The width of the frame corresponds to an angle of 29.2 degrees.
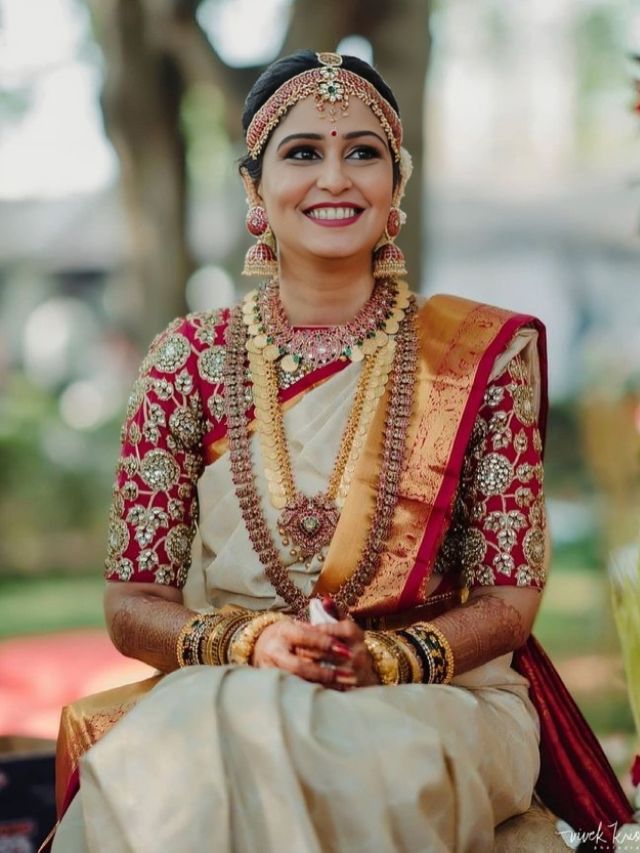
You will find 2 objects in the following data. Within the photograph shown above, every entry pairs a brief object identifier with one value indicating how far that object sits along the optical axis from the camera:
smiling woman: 2.60
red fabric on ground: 5.75
